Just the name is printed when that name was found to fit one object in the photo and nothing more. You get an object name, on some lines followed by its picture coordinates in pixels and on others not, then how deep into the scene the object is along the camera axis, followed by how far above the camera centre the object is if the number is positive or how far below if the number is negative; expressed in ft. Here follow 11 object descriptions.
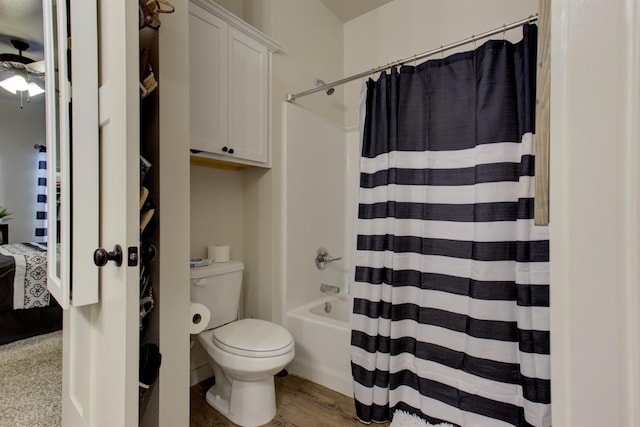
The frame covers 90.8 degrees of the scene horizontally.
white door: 2.55 +0.04
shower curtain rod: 4.60 +2.73
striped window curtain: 12.60 +0.44
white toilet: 5.13 -2.33
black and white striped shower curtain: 4.46 -0.61
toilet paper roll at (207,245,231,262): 6.63 -0.88
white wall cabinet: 5.76 +2.49
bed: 8.09 -2.35
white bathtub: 6.29 -2.87
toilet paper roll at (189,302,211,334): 4.59 -1.58
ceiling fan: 9.56 +4.38
